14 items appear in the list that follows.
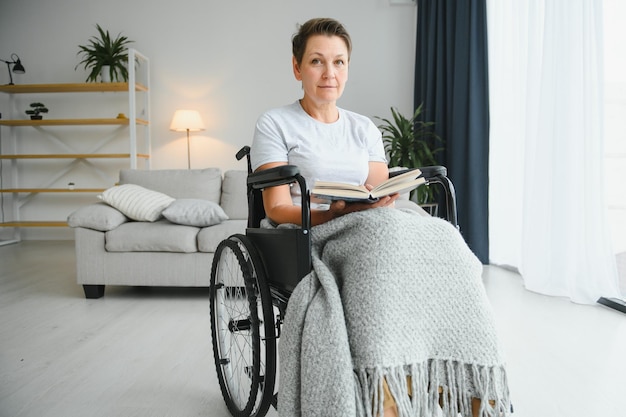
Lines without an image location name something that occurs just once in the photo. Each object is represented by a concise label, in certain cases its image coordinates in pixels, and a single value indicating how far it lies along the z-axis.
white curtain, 2.62
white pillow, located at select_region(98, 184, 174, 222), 3.09
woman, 0.91
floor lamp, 5.06
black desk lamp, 5.09
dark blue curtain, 3.93
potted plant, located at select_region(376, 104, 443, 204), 4.29
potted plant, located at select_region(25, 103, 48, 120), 5.26
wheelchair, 1.08
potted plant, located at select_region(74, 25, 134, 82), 5.04
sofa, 2.95
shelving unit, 5.08
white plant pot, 5.05
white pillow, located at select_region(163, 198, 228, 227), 3.00
